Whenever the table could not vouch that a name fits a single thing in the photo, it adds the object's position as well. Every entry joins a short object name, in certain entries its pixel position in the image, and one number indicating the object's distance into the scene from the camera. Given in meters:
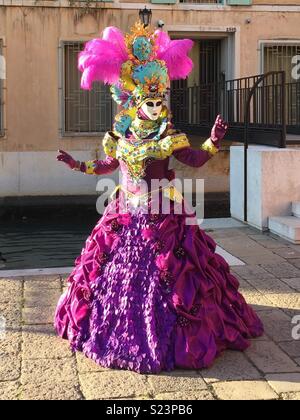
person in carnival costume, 3.74
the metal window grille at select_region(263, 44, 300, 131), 14.57
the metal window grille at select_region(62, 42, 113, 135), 13.87
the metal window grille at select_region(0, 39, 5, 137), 13.41
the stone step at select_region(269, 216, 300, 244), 7.35
